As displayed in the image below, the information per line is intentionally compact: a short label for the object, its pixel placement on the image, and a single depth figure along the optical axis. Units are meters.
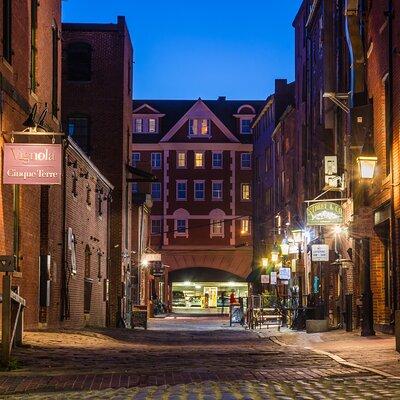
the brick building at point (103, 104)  42.56
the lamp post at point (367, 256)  21.84
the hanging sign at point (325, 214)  27.81
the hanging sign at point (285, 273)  43.09
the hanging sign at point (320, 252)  31.81
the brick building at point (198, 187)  81.88
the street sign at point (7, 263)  13.41
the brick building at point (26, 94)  19.61
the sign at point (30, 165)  17.45
